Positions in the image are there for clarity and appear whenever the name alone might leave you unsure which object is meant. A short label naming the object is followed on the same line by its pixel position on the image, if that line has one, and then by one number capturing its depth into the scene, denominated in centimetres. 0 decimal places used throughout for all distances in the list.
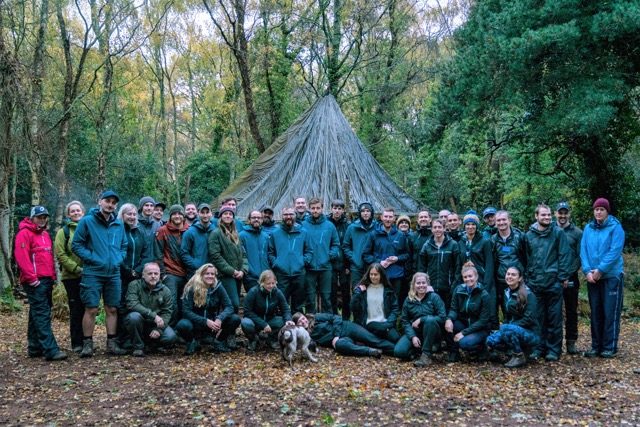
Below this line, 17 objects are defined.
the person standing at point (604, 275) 580
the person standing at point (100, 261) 557
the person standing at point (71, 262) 571
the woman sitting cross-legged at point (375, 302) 610
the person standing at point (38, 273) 545
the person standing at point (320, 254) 684
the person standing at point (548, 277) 582
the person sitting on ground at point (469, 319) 567
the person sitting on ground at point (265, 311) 596
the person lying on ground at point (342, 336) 592
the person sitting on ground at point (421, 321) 566
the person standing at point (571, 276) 610
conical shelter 1150
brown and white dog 541
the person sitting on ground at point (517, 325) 546
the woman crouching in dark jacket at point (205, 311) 586
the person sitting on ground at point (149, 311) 575
